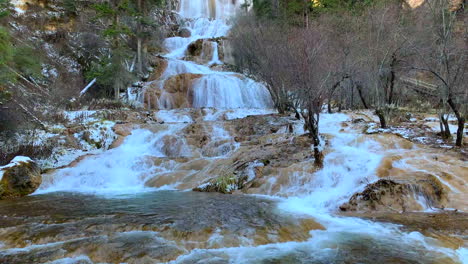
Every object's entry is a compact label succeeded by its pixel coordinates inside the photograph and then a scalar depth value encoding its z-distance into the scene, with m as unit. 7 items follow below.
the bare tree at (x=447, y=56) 9.09
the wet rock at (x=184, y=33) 37.25
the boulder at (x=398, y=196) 6.50
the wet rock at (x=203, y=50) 30.00
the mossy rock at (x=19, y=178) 8.52
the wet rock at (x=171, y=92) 21.27
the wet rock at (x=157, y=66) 25.03
